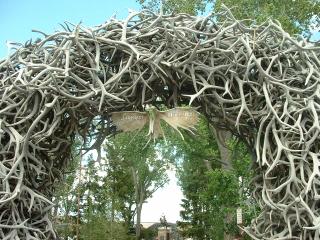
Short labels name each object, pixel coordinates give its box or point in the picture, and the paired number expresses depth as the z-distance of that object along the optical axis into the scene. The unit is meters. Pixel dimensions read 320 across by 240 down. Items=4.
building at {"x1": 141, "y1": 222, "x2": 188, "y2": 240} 32.50
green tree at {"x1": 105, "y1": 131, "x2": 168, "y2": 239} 22.80
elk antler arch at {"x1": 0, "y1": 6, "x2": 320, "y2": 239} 4.29
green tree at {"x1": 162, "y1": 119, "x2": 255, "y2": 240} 12.20
